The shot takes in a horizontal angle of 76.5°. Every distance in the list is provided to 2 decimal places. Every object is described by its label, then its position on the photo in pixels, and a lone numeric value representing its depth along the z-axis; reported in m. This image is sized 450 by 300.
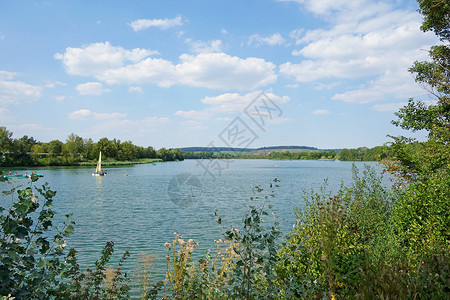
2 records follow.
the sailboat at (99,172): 59.34
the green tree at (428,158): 5.43
